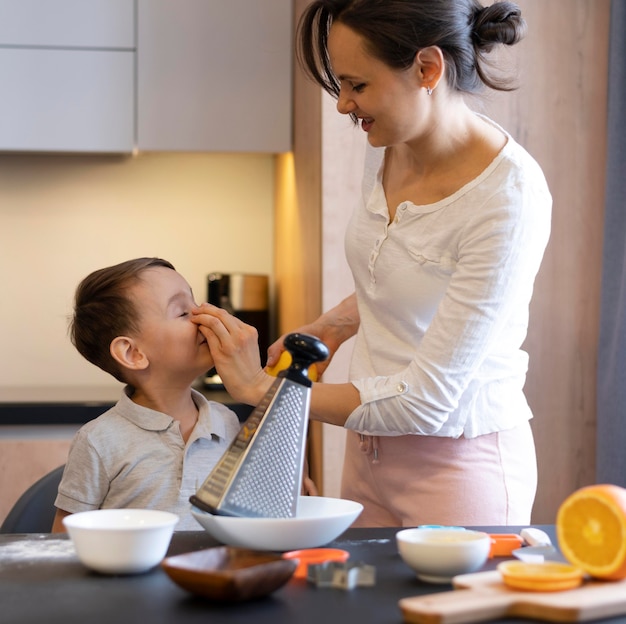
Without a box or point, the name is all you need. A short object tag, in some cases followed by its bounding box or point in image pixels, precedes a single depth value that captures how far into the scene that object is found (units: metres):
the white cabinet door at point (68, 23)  2.81
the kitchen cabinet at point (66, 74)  2.82
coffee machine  3.13
